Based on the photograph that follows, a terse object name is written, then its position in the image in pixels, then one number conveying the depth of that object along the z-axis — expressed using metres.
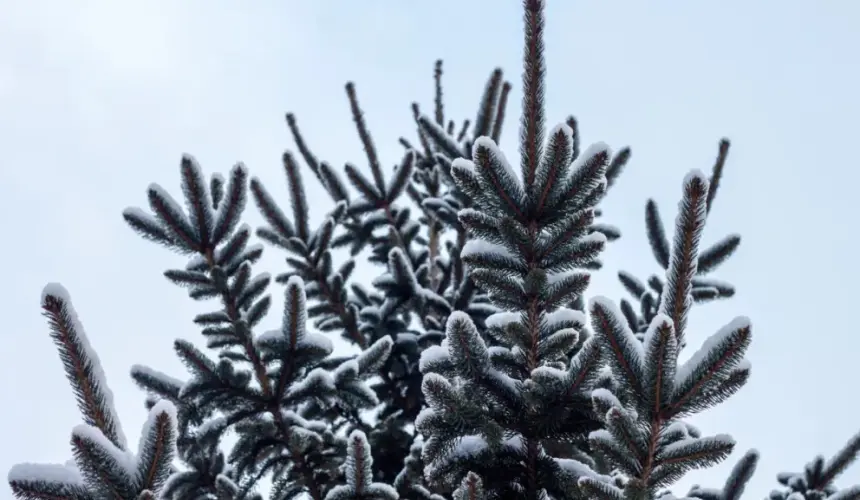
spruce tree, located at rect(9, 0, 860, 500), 2.16
